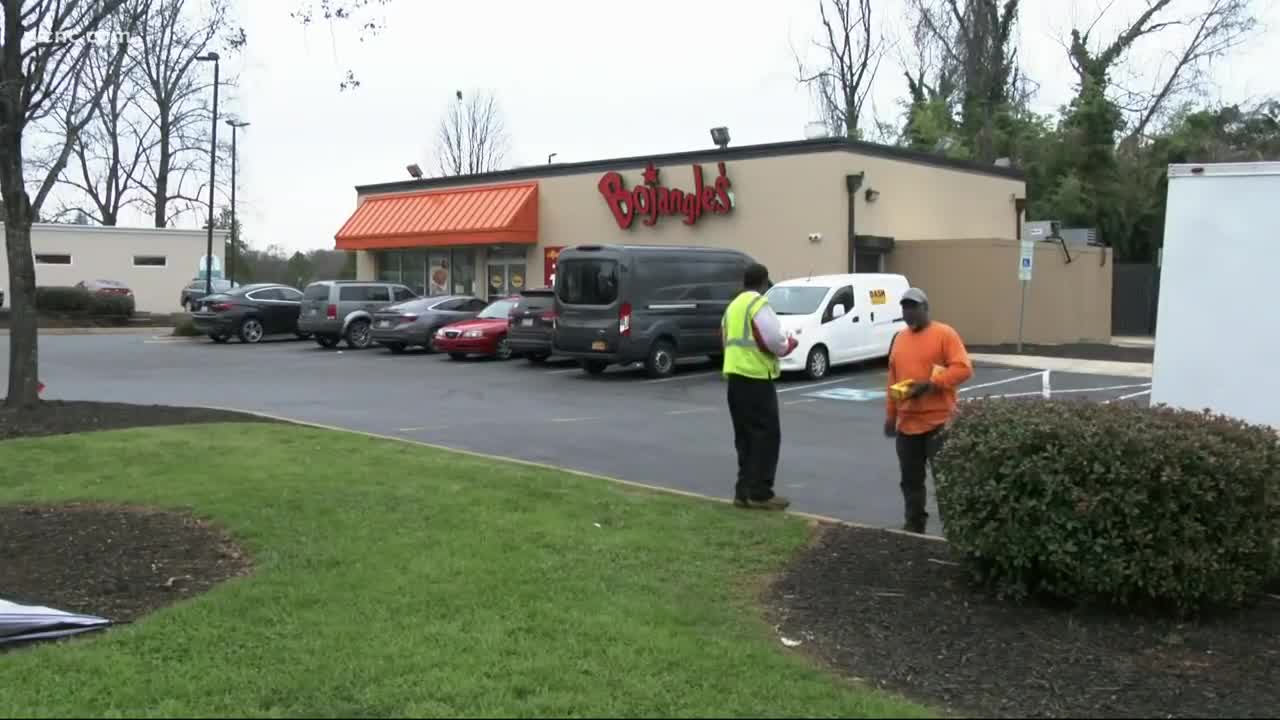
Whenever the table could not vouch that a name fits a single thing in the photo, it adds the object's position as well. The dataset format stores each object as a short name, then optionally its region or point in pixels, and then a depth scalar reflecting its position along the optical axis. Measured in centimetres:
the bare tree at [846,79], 4881
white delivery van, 2048
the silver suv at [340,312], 2864
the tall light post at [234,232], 4318
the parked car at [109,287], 4486
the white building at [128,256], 4938
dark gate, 3466
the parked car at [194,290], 4672
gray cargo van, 2041
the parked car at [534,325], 2267
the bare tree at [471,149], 5700
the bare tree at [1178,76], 4138
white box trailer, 719
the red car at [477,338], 2444
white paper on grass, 539
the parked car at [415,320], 2655
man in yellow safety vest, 796
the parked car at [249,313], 3106
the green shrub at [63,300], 3888
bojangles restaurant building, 2584
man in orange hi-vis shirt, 748
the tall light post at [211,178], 3997
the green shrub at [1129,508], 541
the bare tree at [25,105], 1198
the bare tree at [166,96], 1434
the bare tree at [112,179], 5200
